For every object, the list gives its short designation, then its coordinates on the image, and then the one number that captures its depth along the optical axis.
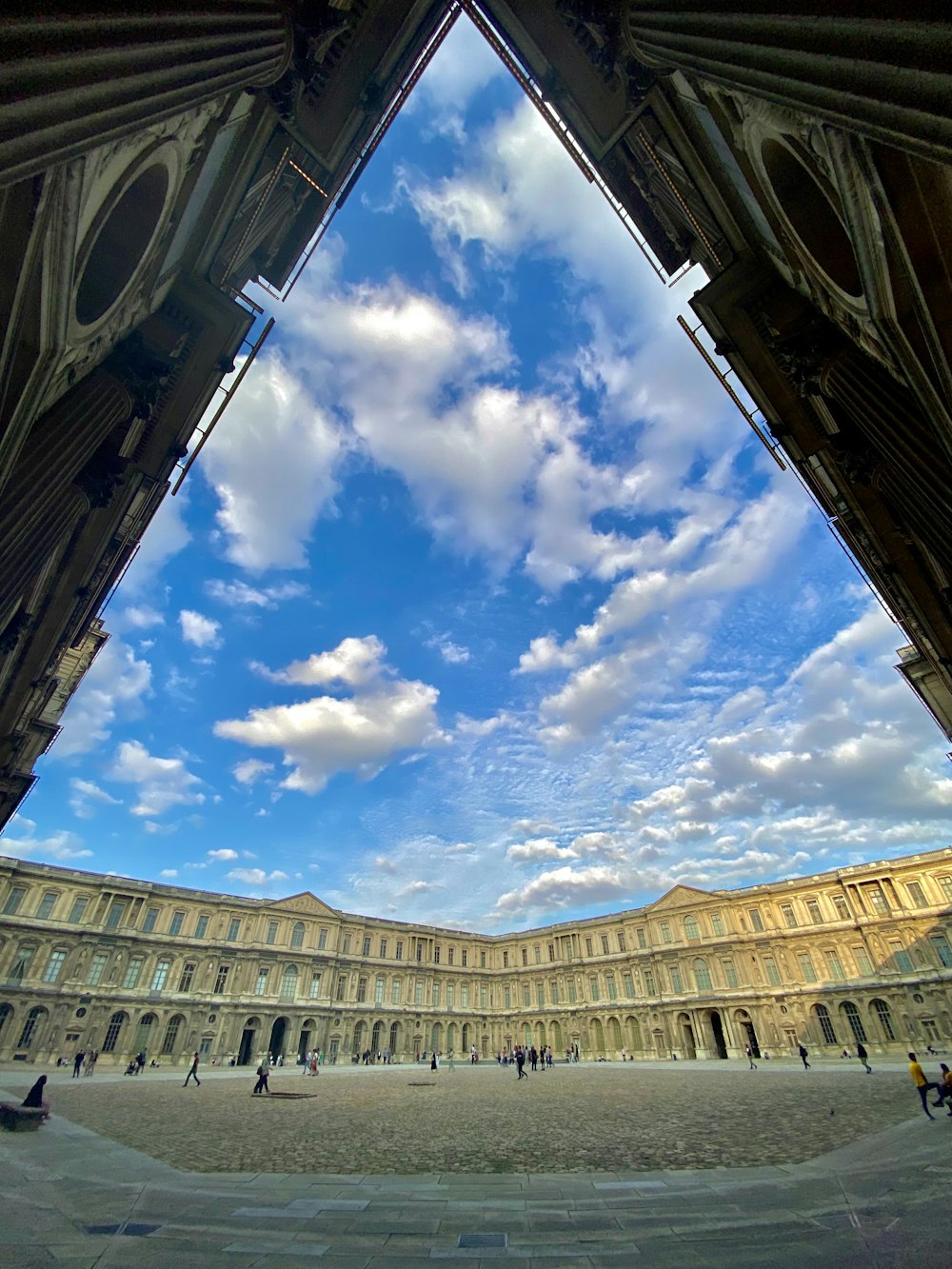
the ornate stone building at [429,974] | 40.28
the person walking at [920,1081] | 11.67
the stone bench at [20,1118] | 10.78
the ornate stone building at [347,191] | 3.35
